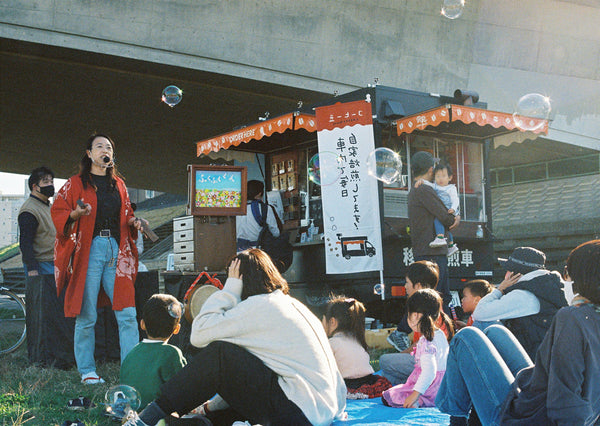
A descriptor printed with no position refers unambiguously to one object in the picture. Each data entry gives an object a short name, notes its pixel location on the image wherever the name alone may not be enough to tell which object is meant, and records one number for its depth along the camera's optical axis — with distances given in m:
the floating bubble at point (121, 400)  3.32
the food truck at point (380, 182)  8.44
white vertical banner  8.33
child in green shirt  3.77
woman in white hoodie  3.17
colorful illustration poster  7.32
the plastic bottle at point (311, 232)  9.35
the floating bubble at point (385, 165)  7.27
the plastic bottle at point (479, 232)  9.27
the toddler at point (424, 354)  4.23
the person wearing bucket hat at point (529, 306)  3.92
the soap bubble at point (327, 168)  8.45
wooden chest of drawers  7.15
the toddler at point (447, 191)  6.93
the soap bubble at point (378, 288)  8.02
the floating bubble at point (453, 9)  8.96
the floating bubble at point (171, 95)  8.56
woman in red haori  5.21
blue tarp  3.85
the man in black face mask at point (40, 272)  6.11
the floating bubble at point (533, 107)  7.19
